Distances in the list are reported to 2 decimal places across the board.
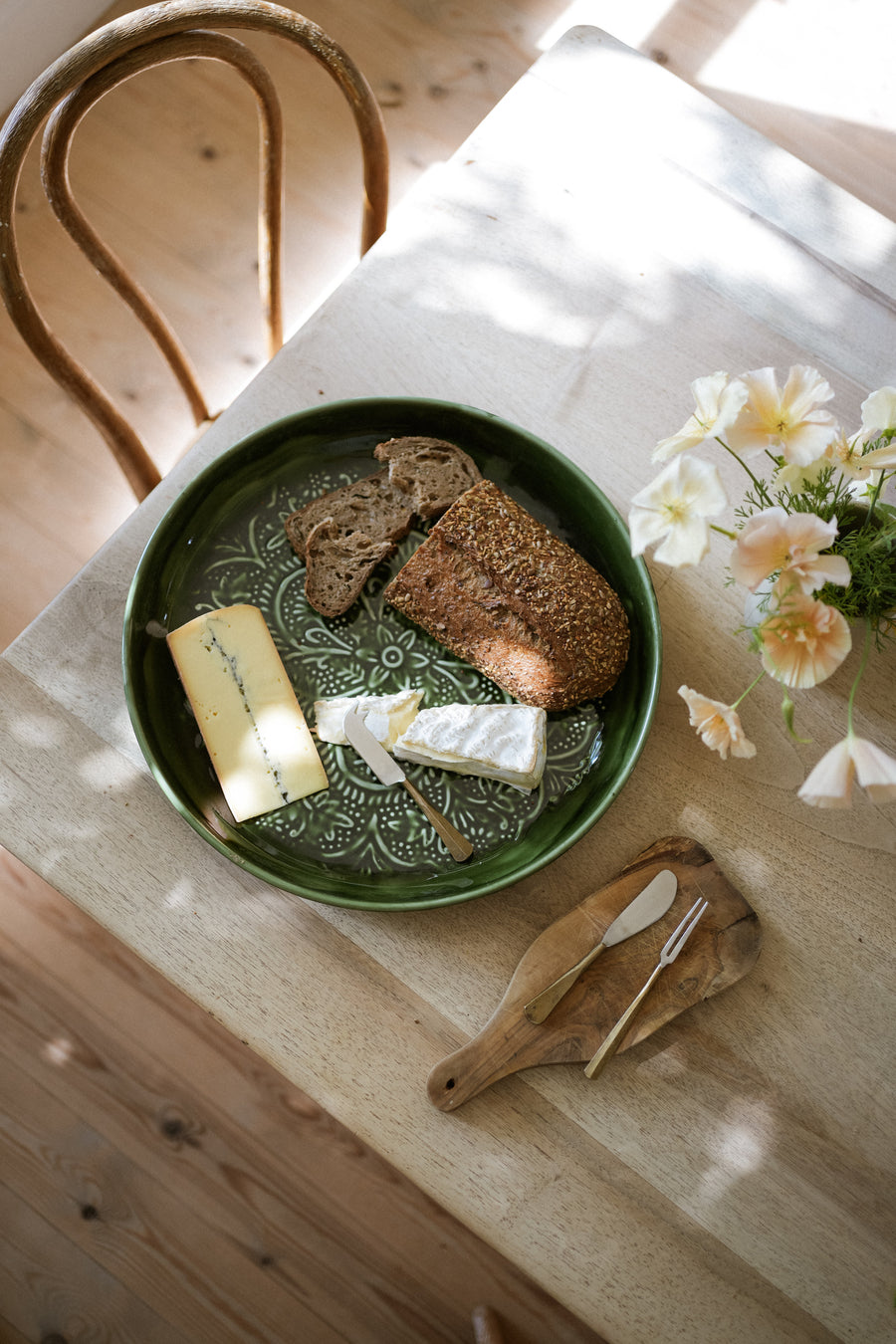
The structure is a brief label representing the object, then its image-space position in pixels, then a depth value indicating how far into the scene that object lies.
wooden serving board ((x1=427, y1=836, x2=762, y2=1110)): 0.85
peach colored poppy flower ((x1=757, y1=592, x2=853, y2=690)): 0.61
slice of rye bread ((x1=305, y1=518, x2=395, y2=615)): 0.95
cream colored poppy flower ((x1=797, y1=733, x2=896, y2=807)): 0.57
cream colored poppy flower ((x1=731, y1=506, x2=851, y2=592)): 0.59
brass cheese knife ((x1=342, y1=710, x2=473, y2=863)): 0.89
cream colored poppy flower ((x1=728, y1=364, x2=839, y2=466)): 0.64
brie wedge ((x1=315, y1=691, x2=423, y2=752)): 0.92
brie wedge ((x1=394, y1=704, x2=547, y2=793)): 0.90
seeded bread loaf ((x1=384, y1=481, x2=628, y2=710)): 0.92
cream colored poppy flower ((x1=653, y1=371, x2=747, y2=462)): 0.62
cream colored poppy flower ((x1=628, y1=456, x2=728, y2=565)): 0.59
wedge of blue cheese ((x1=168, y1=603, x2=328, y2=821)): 0.91
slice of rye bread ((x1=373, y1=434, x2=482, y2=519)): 0.97
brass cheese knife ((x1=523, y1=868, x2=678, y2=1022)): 0.87
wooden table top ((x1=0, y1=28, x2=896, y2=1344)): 0.84
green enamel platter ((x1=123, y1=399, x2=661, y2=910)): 0.89
